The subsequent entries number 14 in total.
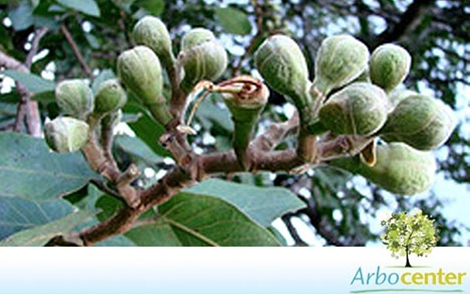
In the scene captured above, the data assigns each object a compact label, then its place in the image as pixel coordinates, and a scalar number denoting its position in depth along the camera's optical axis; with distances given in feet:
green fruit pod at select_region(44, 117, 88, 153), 1.09
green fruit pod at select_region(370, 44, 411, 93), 1.05
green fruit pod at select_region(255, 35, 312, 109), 1.02
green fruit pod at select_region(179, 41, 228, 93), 1.10
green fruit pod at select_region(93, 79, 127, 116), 1.17
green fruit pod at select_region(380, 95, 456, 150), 0.99
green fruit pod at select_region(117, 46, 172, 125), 1.10
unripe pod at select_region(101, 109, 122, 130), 1.23
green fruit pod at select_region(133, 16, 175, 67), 1.17
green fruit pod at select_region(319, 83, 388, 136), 0.95
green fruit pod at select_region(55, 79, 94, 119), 1.18
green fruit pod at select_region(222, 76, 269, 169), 1.04
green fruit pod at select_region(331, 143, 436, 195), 1.09
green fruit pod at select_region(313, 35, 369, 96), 1.05
